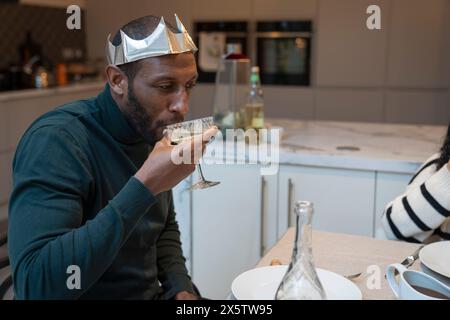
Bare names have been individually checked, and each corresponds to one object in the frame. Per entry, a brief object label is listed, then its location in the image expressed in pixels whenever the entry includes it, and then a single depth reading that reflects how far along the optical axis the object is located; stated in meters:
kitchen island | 1.75
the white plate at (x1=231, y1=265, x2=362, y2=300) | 0.77
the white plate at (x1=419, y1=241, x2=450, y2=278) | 0.91
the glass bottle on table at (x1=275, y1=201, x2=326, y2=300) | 0.67
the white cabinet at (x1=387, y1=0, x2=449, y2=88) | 3.32
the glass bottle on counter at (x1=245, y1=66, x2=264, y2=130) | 1.88
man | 0.76
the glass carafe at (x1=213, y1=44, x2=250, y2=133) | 1.88
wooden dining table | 0.90
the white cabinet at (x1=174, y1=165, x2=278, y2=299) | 1.84
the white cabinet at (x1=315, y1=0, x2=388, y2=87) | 3.47
